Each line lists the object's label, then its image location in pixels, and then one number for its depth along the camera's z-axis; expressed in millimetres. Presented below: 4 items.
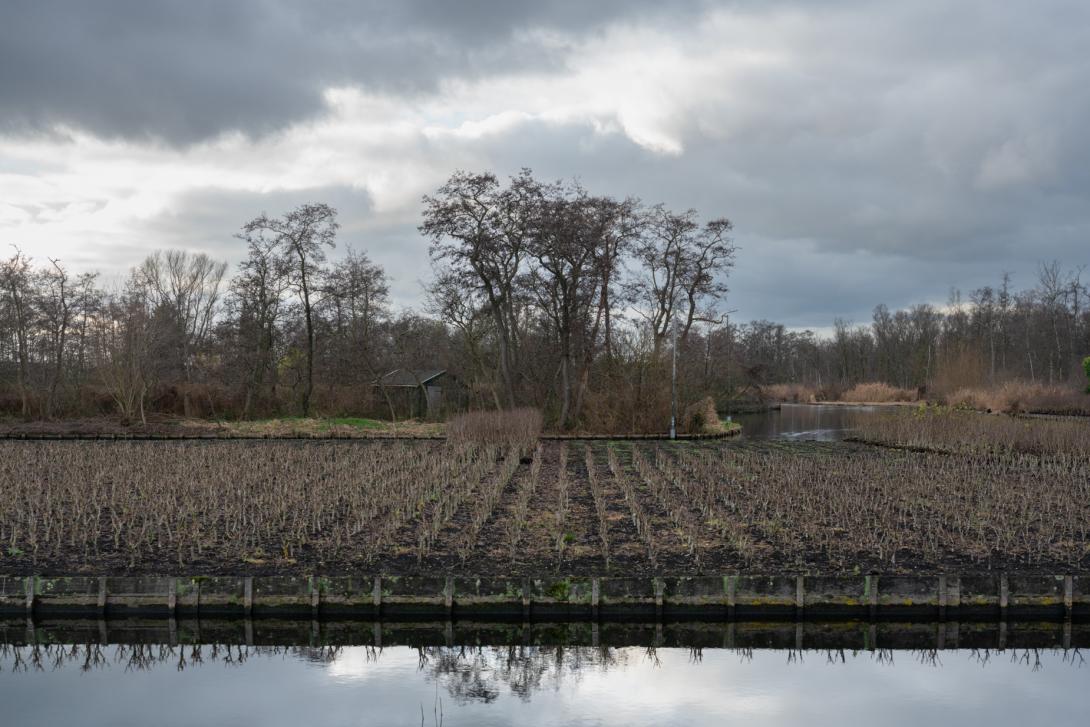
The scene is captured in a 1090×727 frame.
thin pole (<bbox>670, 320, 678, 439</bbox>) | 28344
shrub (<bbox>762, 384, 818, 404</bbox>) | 77938
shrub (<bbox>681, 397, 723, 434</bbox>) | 30703
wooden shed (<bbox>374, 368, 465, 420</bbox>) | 39219
